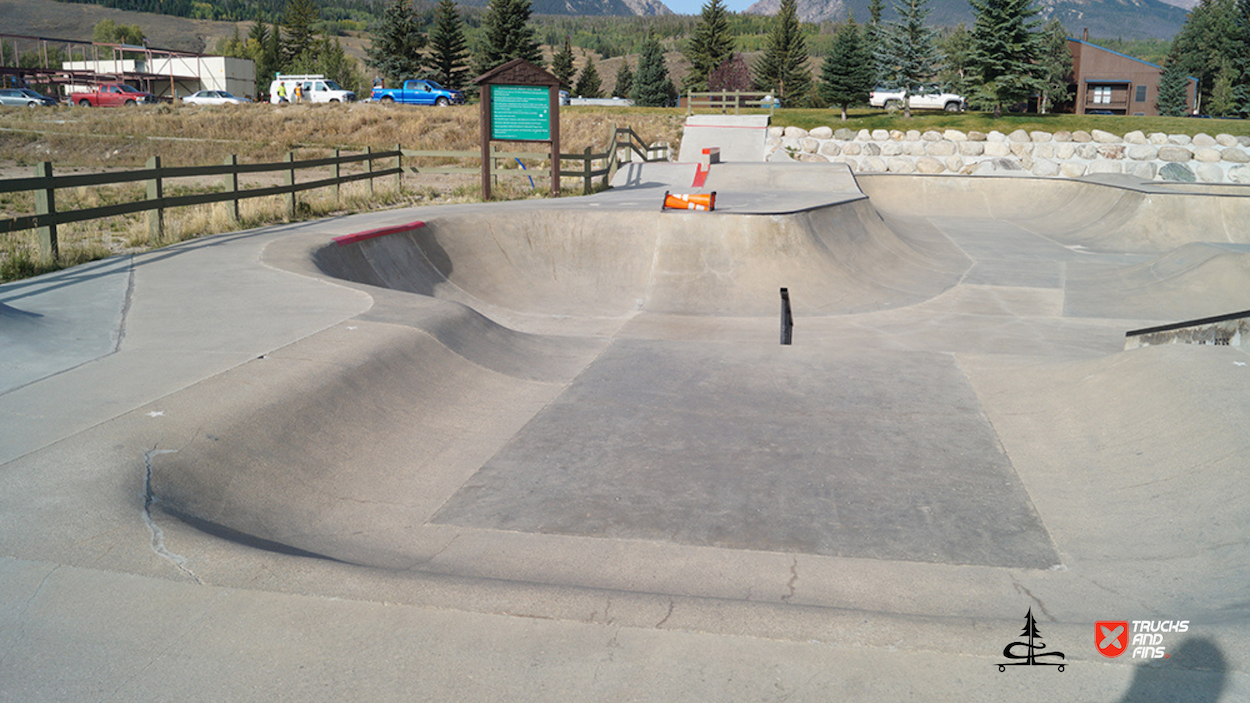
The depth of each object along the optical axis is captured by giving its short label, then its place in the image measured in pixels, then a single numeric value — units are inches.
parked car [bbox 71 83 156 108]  2229.3
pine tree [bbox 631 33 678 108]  2733.8
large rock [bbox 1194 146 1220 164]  1261.1
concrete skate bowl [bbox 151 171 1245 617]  195.8
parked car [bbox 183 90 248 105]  2110.9
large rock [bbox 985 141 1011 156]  1333.7
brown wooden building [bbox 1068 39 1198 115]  2760.8
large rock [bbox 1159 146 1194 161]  1268.5
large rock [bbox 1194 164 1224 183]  1243.2
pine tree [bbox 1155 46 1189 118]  2704.2
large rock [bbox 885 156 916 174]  1332.4
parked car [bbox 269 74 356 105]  2137.1
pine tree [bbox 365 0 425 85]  2488.9
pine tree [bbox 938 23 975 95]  1529.3
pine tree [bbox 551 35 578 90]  2783.0
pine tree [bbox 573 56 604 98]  3171.8
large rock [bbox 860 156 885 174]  1346.0
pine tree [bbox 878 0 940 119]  1731.1
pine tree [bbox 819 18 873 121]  1643.7
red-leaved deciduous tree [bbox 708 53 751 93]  2367.1
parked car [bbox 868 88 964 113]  1921.8
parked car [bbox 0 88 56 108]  2201.0
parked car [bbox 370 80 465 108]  1991.9
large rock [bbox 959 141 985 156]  1342.3
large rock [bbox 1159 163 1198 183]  1231.5
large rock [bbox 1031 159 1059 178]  1296.8
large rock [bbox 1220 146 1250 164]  1251.8
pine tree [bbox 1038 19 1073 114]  2669.8
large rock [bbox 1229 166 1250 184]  1232.8
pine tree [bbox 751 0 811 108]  2379.4
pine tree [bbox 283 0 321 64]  3459.6
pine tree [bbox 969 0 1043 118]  1469.0
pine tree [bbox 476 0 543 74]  2185.0
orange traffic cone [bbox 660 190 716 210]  612.4
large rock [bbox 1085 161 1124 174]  1285.6
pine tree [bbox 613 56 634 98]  3388.3
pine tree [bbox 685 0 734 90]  2411.4
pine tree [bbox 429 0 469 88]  2315.5
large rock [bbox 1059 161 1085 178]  1280.8
